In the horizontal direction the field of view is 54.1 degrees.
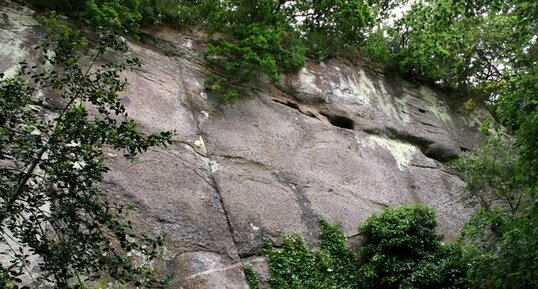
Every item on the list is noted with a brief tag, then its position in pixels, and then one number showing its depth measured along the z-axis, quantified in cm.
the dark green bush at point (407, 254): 812
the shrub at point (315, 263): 787
